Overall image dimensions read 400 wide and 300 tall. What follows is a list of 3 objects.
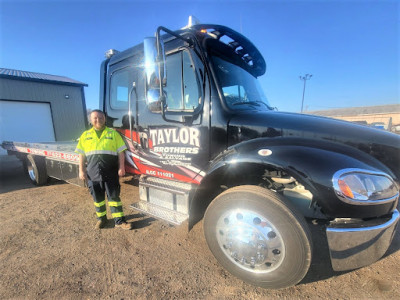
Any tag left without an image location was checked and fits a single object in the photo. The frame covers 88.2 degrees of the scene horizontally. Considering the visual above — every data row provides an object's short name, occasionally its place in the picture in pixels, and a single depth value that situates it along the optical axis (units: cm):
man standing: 301
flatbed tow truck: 163
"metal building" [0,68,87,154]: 1165
